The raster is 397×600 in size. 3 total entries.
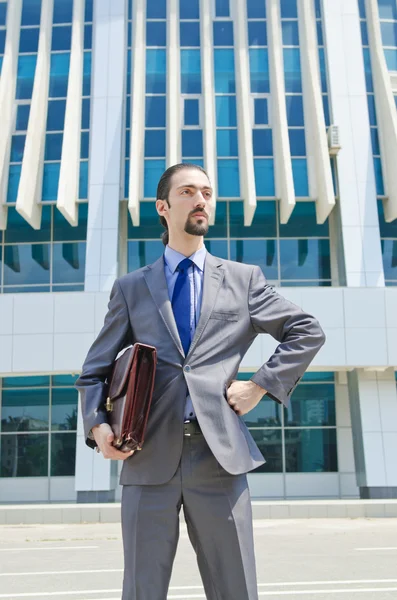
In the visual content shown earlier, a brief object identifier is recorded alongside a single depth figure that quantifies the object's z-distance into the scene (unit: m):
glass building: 20.91
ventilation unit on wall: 22.17
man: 2.82
